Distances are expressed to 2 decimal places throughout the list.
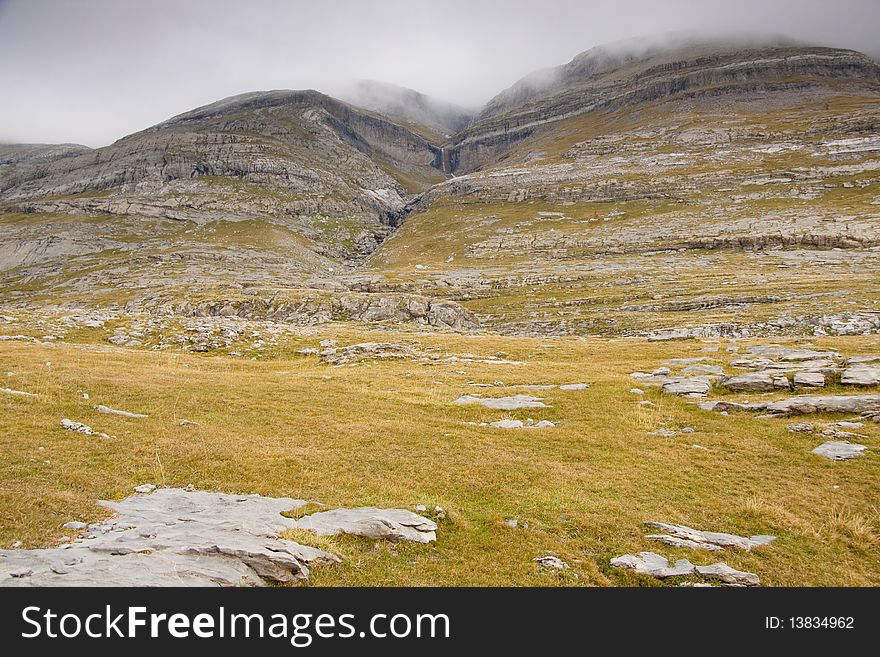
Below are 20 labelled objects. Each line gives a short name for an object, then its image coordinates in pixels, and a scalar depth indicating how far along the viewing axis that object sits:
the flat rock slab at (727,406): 23.06
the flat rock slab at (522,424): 22.53
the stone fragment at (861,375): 24.11
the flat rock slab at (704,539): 11.49
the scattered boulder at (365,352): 41.15
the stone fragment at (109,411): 20.30
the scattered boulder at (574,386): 29.66
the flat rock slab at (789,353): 30.77
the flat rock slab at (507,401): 26.00
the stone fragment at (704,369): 30.42
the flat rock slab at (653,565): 10.18
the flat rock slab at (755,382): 25.64
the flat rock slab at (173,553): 8.09
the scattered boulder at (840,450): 17.23
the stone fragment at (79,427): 17.52
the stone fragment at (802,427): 20.03
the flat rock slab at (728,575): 9.84
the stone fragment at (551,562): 10.40
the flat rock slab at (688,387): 26.56
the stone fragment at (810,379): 25.09
